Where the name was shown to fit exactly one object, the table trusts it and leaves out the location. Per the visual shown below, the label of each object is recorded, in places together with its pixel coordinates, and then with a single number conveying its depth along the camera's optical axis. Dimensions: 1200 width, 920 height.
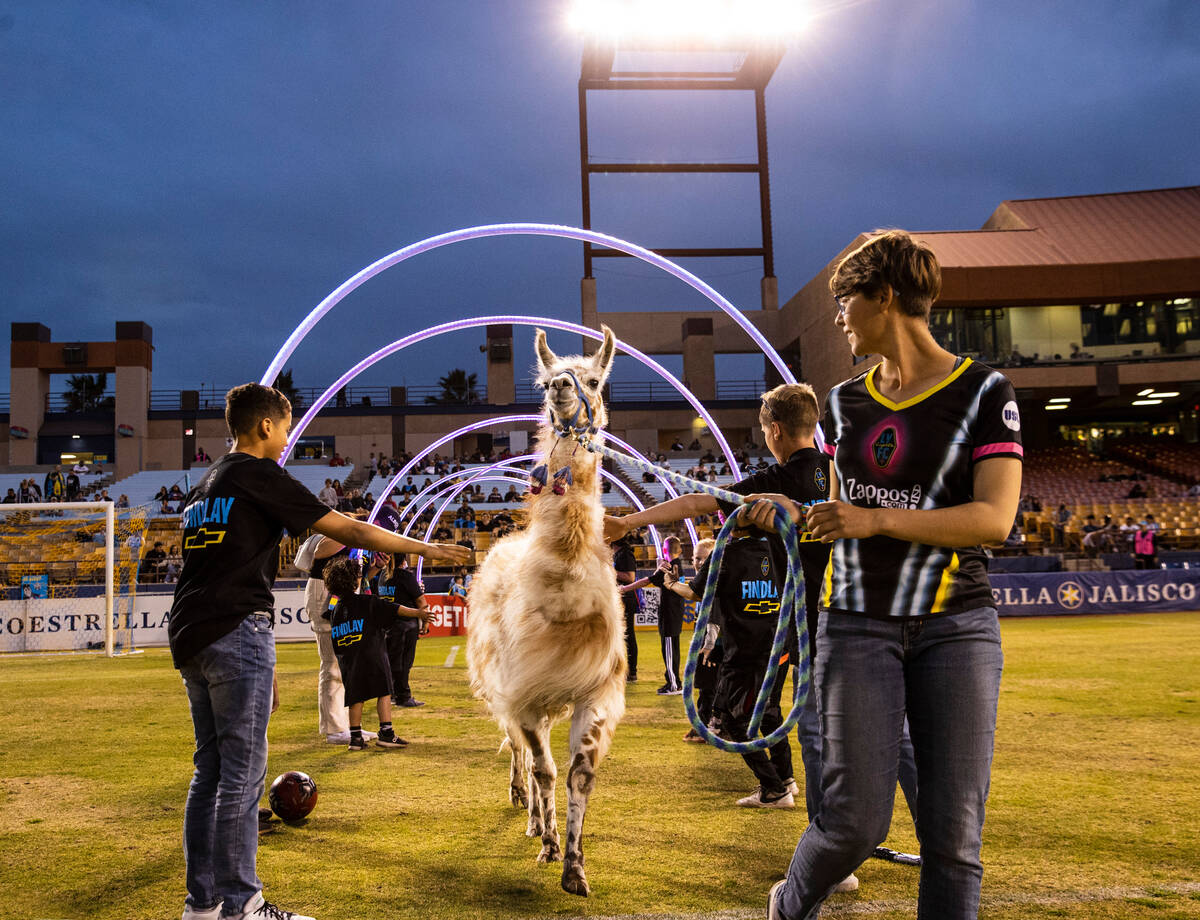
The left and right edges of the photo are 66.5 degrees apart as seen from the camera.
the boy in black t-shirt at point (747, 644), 7.11
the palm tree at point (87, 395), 49.16
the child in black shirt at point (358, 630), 9.11
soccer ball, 6.28
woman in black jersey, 2.65
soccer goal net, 20.28
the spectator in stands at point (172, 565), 24.38
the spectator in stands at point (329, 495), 31.06
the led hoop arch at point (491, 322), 10.28
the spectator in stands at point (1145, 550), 27.25
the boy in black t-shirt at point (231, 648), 4.04
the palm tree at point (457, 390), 50.22
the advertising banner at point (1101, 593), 24.56
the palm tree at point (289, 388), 48.17
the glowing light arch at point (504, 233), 8.24
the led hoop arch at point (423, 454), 12.89
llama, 5.27
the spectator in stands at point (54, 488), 35.28
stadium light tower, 44.84
